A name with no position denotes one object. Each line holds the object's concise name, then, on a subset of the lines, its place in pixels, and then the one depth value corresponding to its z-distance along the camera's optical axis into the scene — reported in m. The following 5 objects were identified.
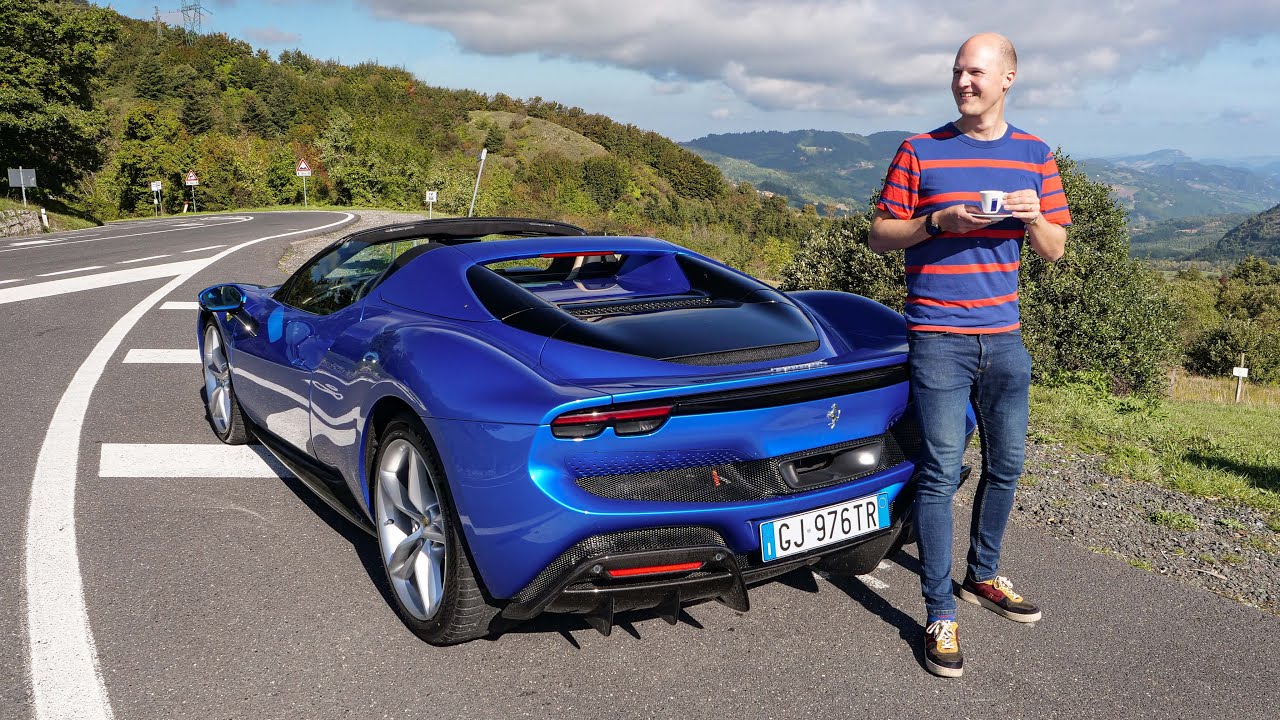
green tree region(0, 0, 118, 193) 33.38
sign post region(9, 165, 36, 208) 30.54
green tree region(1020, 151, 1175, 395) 19.61
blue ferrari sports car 2.38
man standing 2.73
